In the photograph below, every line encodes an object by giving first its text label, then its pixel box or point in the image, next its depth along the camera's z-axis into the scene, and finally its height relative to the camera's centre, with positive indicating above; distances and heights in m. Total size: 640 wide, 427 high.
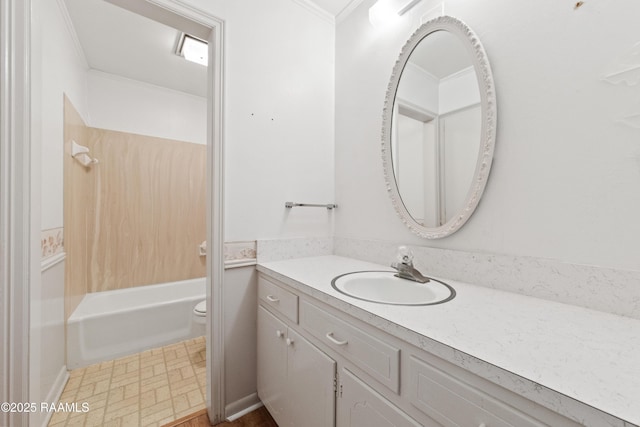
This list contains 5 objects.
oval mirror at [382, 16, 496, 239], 1.07 +0.41
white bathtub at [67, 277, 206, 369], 1.86 -0.89
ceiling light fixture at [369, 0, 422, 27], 1.31 +1.09
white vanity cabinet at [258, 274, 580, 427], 0.54 -0.48
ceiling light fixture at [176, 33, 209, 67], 1.97 +1.34
